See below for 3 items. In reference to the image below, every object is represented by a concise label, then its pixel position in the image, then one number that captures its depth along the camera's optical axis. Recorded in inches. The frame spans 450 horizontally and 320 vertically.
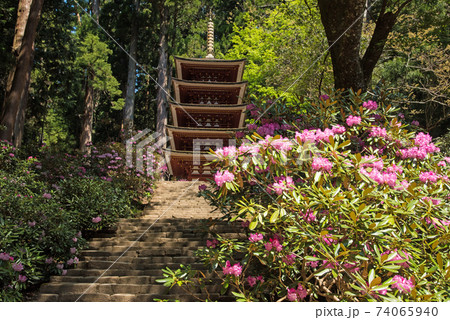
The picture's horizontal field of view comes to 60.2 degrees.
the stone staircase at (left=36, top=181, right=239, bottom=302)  211.5
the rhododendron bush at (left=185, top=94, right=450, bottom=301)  112.1
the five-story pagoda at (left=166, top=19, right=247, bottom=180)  581.0
